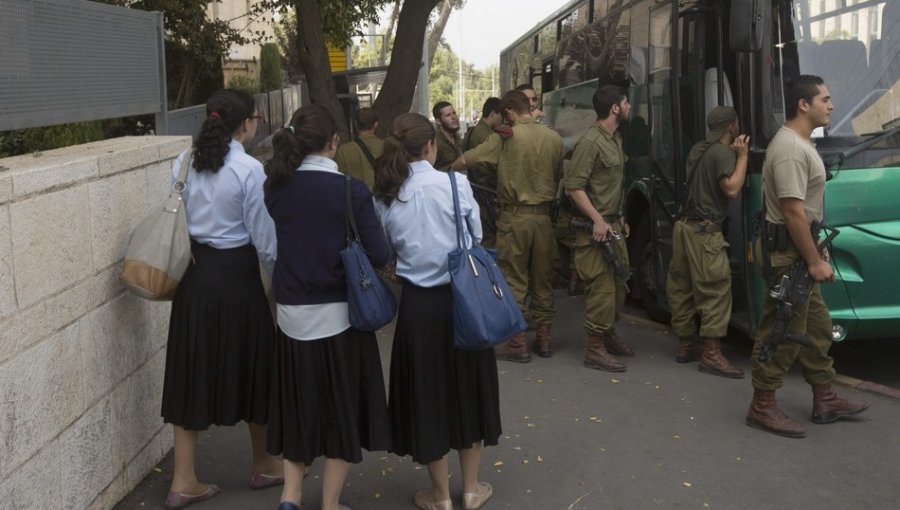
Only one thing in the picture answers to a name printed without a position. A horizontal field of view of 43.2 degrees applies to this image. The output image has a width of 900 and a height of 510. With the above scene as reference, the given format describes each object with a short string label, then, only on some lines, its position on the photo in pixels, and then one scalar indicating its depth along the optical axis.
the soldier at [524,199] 7.60
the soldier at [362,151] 8.55
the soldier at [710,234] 7.02
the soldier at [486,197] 9.02
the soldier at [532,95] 9.22
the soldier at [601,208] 7.38
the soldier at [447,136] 9.67
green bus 6.74
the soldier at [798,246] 5.69
